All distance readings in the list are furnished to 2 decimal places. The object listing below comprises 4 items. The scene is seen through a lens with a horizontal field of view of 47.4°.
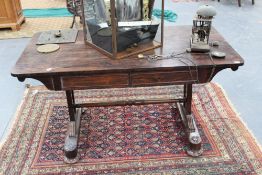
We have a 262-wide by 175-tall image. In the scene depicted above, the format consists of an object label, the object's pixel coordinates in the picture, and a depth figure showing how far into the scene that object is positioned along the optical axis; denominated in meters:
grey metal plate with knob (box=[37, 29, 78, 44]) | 1.89
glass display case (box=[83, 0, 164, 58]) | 1.59
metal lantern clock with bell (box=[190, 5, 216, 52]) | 1.66
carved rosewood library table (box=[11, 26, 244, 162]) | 1.56
